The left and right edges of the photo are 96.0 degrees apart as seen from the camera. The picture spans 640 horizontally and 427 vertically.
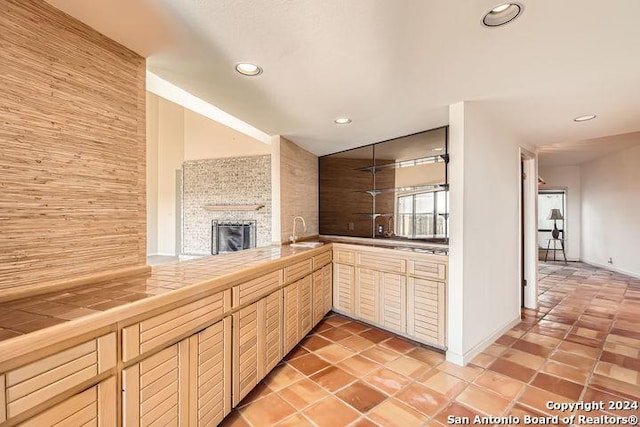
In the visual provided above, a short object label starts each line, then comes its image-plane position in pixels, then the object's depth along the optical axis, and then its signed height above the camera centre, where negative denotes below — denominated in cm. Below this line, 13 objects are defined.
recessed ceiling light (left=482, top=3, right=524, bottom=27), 131 +95
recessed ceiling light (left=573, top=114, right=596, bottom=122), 279 +96
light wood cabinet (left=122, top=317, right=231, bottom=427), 120 -82
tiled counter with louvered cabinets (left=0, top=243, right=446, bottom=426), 92 -57
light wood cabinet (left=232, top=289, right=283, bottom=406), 185 -92
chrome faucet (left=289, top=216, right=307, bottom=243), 372 -17
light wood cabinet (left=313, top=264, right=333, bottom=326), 313 -90
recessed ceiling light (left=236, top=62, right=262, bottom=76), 183 +94
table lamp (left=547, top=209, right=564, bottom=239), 737 -6
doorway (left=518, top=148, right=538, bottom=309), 387 -26
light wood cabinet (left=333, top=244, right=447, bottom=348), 265 -79
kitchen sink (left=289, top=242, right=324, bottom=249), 337 -37
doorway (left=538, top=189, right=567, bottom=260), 740 -4
